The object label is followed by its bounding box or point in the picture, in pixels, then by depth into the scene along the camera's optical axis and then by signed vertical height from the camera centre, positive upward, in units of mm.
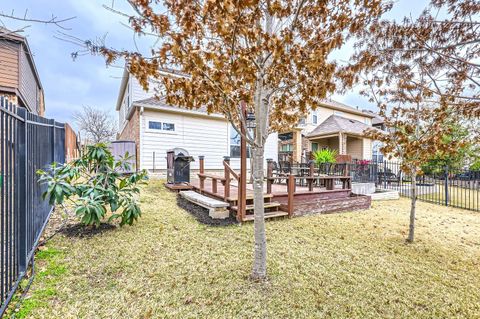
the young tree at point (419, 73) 3125 +1494
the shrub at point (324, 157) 10500 +159
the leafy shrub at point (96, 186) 3688 -448
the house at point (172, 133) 10094 +1324
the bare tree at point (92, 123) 25312 +4083
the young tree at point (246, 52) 2385 +1163
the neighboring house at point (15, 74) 9656 +3713
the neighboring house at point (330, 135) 16438 +1892
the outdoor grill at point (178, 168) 8180 -274
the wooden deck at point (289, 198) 5457 -1004
